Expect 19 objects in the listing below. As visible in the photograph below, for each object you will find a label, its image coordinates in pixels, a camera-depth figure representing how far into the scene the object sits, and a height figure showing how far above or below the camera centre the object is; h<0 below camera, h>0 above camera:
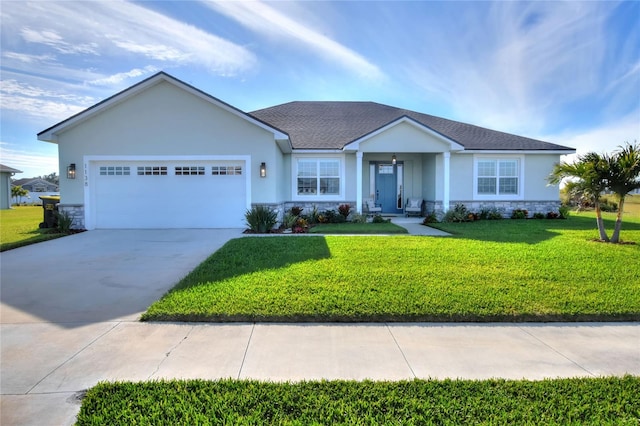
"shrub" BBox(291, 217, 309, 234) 11.97 -1.04
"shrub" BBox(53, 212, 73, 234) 11.99 -0.88
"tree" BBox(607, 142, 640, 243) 9.34 +0.74
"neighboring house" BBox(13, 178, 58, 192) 53.15 +2.38
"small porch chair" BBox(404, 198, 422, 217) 16.72 -0.42
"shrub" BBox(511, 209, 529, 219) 15.62 -0.73
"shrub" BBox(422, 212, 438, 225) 14.34 -0.88
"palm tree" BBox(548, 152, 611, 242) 9.66 +0.71
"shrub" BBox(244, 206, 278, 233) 12.01 -0.75
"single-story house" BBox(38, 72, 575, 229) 12.54 +1.73
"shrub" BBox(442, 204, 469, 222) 14.69 -0.72
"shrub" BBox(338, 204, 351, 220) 14.55 -0.53
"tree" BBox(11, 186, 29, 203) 35.44 +0.74
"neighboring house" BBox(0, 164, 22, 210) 27.41 +1.16
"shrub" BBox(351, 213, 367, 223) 14.26 -0.82
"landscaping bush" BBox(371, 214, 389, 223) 14.31 -0.87
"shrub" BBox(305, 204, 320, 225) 14.36 -0.78
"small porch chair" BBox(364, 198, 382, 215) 16.31 -0.40
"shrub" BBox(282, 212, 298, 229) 12.94 -0.86
